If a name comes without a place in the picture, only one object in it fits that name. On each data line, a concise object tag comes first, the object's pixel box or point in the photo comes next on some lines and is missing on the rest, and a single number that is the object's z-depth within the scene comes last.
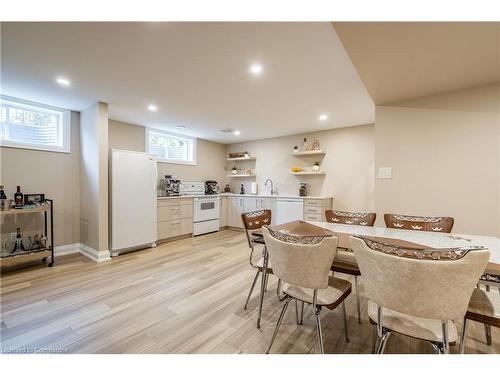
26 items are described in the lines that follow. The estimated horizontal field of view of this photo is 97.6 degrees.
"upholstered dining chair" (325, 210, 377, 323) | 1.75
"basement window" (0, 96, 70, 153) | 3.07
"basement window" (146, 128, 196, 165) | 4.79
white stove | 4.90
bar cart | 2.76
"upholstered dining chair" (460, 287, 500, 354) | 1.12
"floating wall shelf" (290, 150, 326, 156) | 4.85
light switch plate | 2.74
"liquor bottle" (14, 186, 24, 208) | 2.89
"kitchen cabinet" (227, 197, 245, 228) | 5.49
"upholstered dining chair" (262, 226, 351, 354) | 1.24
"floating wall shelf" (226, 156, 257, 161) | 5.88
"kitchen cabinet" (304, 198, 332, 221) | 4.43
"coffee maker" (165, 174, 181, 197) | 4.68
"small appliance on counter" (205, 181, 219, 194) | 5.62
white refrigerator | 3.44
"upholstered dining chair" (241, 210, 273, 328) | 1.78
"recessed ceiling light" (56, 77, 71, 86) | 2.51
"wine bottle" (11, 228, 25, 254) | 3.05
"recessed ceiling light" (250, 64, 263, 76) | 2.18
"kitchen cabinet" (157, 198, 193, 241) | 4.29
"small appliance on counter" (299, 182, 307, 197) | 5.06
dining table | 1.08
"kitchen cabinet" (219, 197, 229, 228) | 5.63
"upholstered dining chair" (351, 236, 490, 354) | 0.90
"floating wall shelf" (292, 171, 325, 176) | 4.87
